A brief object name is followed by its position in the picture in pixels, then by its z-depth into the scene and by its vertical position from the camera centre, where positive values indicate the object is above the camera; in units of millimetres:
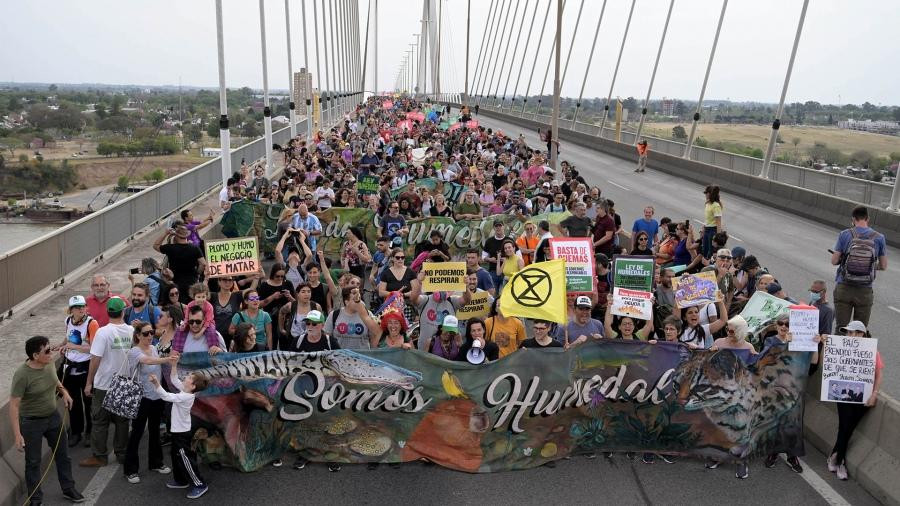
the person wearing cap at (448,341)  8867 -3217
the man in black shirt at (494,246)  13766 -3597
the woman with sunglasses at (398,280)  11039 -3392
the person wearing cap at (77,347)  8398 -3272
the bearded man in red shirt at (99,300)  9188 -3155
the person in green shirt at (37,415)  7211 -3375
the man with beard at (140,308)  9250 -3237
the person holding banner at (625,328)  9273 -3243
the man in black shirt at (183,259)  12141 -3565
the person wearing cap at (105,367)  8148 -3368
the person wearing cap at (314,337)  8695 -3199
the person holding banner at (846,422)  8203 -3438
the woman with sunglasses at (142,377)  8023 -3366
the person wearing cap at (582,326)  9516 -3214
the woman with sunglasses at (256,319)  9305 -3280
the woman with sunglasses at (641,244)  13508 -3393
